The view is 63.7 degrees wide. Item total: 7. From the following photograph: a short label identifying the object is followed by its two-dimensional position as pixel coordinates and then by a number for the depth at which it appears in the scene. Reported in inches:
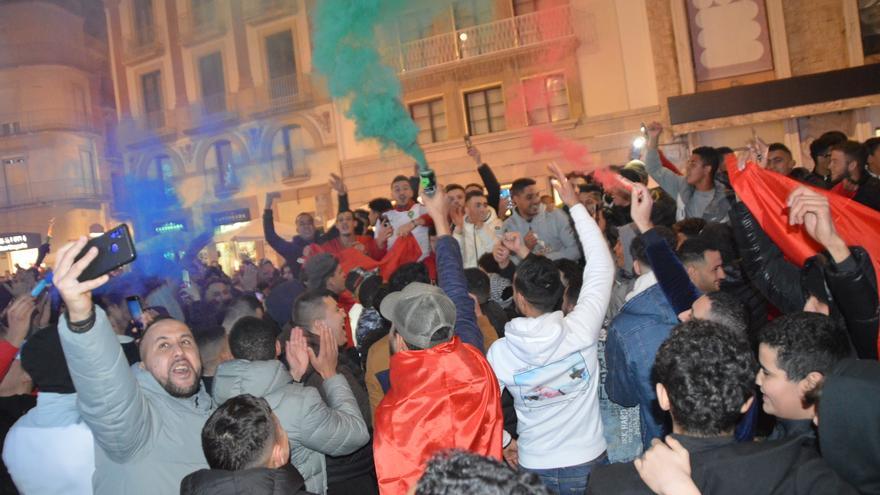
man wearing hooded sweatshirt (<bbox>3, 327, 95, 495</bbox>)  135.6
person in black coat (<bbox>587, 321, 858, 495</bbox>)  81.9
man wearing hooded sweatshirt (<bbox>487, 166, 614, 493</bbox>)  131.9
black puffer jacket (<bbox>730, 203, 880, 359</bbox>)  117.3
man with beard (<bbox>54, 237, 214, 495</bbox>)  105.7
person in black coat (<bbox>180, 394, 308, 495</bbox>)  98.0
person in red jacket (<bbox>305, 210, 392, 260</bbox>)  330.0
